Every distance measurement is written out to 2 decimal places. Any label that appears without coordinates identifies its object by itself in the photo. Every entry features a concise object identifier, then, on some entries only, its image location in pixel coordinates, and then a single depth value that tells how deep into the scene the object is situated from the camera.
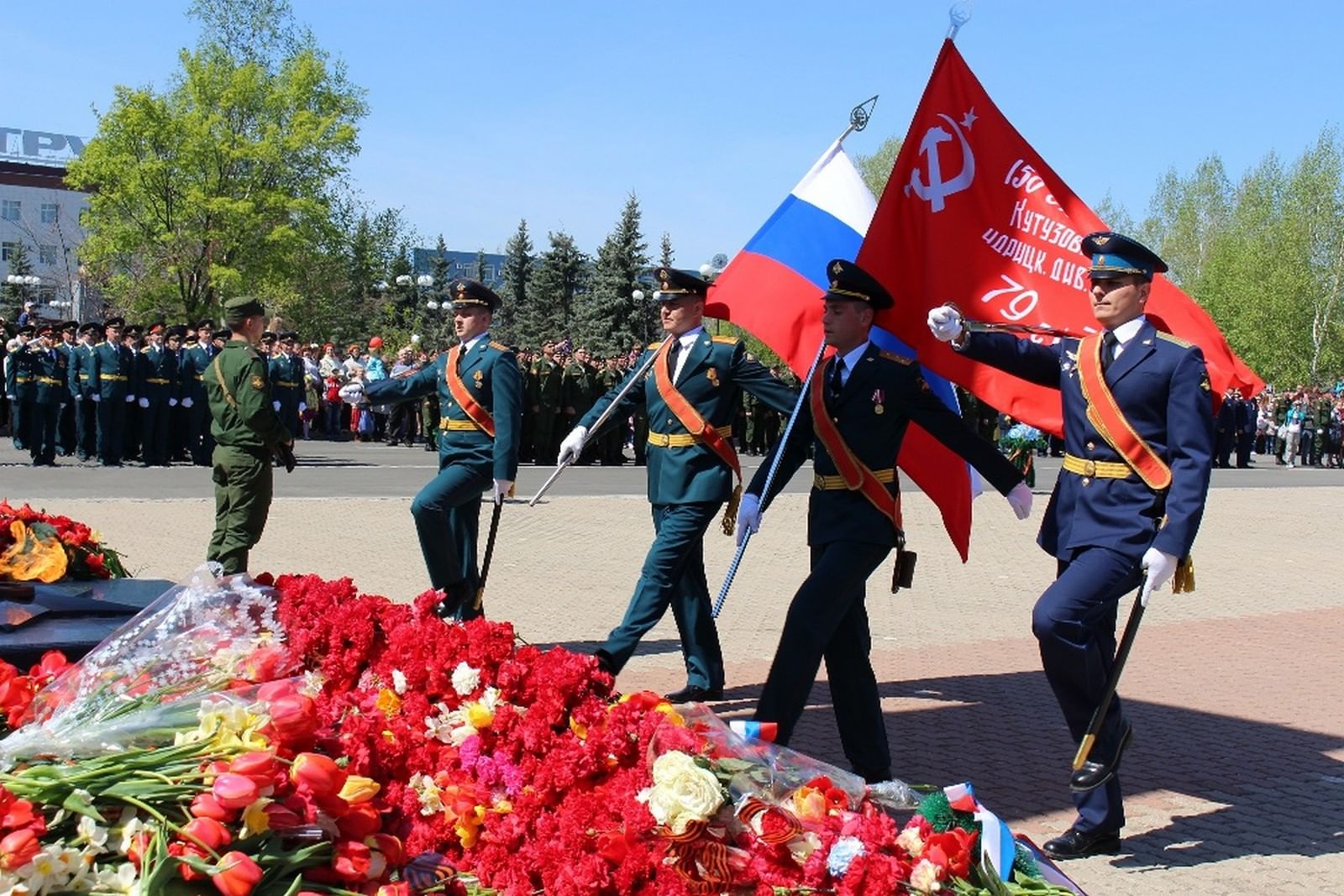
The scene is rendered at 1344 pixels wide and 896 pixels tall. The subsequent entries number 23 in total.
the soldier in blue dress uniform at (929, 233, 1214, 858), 5.19
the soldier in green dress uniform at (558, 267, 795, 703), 7.32
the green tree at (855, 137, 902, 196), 66.94
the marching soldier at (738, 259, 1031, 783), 5.69
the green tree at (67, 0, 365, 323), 41.75
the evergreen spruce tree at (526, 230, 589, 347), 60.84
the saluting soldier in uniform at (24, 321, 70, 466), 19.83
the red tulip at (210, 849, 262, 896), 2.75
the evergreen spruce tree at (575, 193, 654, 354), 54.34
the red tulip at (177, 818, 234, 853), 2.79
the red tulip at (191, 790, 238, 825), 2.84
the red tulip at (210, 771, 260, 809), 2.85
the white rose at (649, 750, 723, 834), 3.19
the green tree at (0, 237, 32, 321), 61.56
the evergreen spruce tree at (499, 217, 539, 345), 66.44
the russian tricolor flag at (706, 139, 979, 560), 7.62
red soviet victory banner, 6.48
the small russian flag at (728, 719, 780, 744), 3.85
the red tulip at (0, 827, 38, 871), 2.60
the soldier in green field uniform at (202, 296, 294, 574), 8.40
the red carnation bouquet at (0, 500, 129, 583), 5.81
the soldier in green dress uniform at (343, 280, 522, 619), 7.79
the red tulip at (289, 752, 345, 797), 3.02
